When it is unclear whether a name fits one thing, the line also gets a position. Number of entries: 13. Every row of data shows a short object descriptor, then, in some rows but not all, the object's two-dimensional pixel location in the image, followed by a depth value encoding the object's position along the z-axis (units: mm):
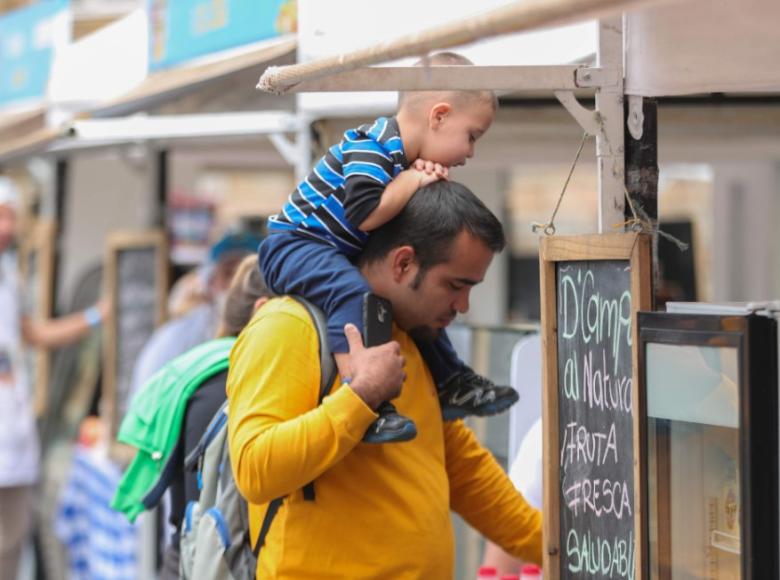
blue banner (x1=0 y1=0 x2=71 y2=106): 15711
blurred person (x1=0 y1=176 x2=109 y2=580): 14422
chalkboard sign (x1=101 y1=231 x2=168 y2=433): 14937
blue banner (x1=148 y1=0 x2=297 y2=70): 9914
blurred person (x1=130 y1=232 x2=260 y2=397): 13008
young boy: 5754
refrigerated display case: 4770
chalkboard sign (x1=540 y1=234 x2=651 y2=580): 5590
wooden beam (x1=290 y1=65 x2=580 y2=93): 5637
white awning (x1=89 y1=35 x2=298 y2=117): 9336
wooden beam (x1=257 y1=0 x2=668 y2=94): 3764
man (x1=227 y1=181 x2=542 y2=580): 5449
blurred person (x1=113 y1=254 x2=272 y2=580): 7586
